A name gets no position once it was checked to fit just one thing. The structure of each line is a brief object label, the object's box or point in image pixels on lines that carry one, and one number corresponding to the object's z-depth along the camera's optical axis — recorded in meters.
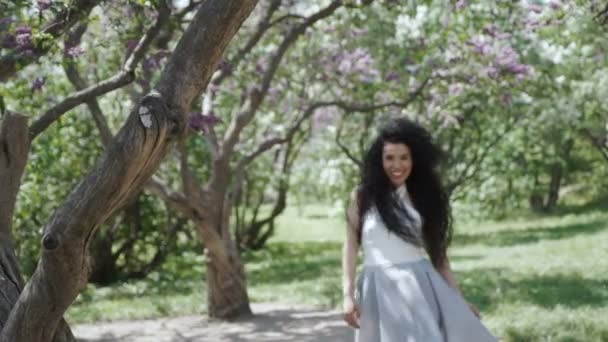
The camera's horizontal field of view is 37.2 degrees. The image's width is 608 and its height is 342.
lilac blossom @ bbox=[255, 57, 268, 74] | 11.86
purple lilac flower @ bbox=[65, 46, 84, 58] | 6.57
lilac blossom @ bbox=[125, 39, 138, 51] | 8.24
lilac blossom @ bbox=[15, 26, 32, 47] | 5.90
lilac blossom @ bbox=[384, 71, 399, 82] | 12.56
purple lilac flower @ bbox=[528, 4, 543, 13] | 9.40
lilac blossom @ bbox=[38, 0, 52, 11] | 5.62
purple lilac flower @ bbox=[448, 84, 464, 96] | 12.12
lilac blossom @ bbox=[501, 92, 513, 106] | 12.09
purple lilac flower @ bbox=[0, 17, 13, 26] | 6.14
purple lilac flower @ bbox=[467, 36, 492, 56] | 11.21
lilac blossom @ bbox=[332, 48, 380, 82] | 13.42
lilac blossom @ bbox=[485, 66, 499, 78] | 11.18
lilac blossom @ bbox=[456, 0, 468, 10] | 8.70
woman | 4.35
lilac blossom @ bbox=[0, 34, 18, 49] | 6.27
